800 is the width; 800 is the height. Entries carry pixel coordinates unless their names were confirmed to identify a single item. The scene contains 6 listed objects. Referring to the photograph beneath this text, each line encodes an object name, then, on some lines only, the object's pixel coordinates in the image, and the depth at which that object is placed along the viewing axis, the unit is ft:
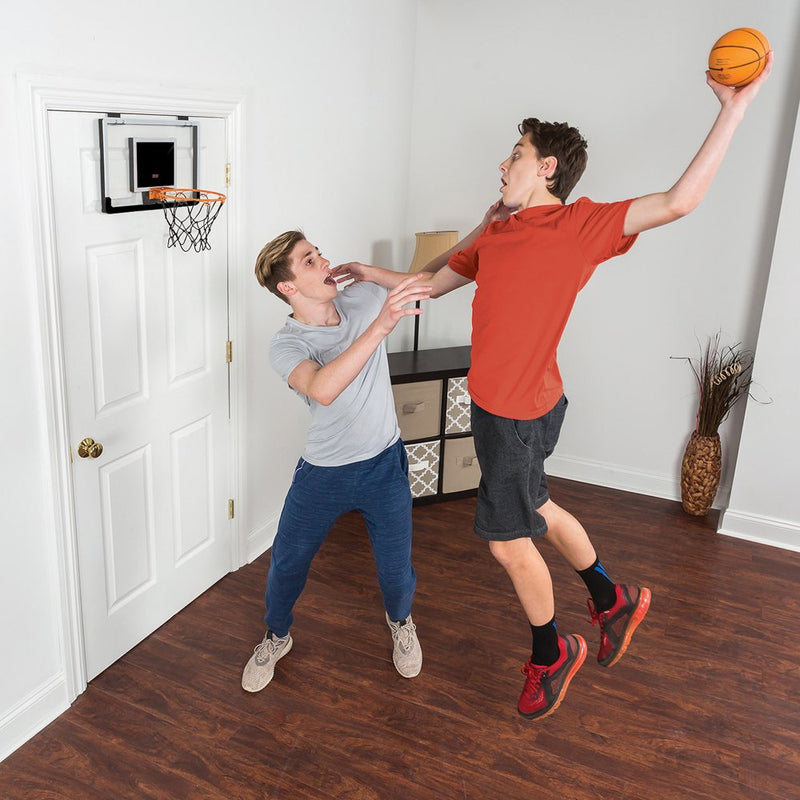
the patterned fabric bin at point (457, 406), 14.53
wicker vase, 14.37
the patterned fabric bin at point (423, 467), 14.47
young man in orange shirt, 7.56
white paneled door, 8.87
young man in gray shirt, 8.75
